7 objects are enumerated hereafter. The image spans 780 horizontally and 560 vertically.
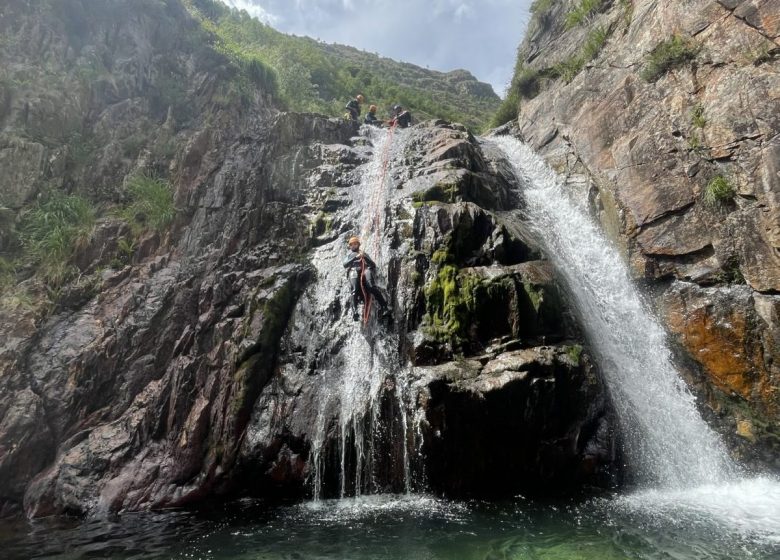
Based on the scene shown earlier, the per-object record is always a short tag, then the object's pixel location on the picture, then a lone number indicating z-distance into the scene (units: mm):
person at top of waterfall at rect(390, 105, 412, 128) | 18016
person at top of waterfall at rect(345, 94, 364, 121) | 18984
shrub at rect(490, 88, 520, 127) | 19812
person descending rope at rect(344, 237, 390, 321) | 9219
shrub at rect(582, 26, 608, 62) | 14569
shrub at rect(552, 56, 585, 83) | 15493
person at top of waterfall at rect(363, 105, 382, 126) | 18522
